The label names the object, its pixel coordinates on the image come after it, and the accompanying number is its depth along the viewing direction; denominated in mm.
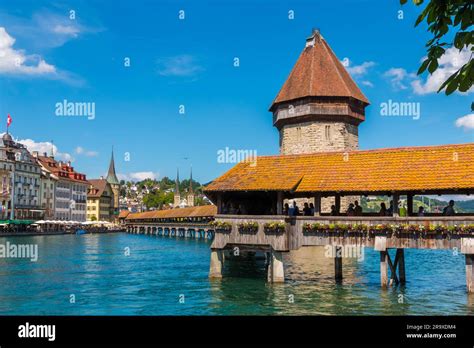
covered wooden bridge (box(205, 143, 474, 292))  16312
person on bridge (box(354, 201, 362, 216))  19192
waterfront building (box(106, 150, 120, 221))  124406
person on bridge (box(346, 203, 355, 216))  19141
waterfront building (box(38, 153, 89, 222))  89812
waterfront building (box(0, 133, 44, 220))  75062
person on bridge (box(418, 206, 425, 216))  17791
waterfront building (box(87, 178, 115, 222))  112188
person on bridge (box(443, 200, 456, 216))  17256
